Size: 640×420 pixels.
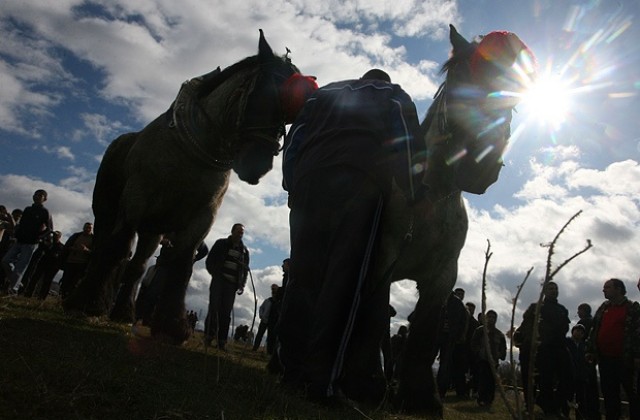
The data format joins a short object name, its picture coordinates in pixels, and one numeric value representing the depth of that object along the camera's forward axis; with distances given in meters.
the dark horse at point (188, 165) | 5.12
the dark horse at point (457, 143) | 4.21
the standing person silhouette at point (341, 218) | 2.85
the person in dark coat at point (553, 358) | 8.52
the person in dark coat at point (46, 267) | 11.83
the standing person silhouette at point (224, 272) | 8.79
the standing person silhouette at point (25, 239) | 9.51
